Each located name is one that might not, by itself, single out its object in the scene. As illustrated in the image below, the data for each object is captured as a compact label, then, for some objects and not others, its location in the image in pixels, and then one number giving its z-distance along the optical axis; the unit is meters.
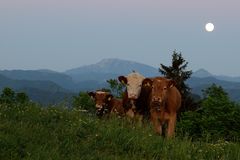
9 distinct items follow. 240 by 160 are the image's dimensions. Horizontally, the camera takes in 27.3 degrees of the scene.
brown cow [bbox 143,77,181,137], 15.99
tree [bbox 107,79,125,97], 75.78
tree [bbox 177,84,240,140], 48.12
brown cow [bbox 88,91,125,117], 22.75
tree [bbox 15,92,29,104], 61.37
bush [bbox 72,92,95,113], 71.76
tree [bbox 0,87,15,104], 64.81
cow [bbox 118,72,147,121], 18.01
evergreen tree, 79.24
